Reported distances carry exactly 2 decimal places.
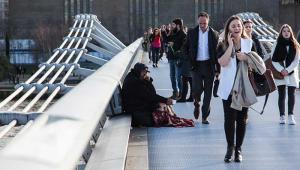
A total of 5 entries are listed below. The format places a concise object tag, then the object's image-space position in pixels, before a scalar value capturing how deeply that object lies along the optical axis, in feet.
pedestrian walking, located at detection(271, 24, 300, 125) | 39.31
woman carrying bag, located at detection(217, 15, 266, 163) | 27.52
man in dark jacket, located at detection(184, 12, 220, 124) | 38.20
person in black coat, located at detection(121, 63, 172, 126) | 35.38
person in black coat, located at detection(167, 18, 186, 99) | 51.86
